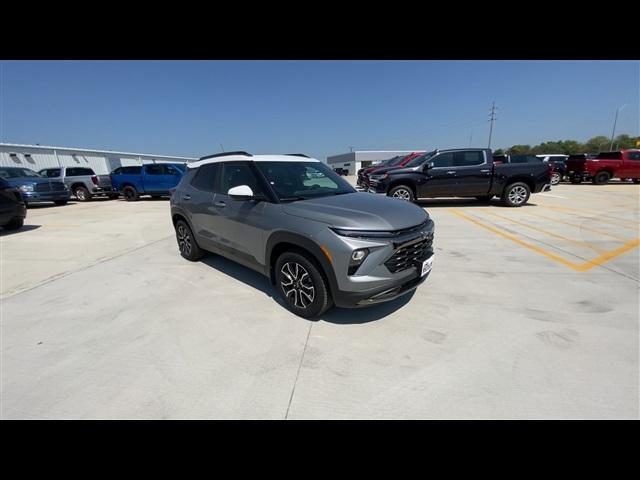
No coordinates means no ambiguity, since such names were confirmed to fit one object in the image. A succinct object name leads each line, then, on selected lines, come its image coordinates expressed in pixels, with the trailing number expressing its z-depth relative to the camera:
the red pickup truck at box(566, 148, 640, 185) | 15.81
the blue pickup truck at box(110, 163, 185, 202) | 13.74
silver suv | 2.39
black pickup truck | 9.23
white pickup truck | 14.30
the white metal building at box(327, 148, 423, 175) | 71.04
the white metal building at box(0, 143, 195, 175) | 19.47
